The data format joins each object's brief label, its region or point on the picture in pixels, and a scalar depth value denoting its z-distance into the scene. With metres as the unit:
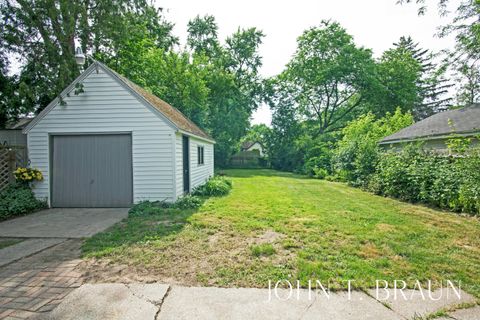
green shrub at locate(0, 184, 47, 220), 7.04
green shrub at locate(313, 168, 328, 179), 19.00
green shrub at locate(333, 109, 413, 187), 12.95
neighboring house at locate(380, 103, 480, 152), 9.56
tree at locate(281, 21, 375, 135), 26.36
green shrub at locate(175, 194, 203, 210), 7.86
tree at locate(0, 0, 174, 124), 8.58
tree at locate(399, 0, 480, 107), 7.43
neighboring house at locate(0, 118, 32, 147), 9.83
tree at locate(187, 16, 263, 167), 25.94
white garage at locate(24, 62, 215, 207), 8.02
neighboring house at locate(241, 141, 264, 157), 52.50
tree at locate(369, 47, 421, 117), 27.80
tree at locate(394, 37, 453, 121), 40.59
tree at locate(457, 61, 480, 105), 8.58
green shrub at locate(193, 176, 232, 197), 10.41
